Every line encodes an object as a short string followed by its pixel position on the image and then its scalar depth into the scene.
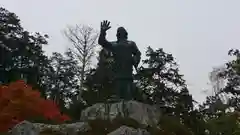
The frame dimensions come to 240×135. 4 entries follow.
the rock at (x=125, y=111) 6.97
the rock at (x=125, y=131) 5.69
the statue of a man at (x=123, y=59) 7.39
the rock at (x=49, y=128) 6.55
